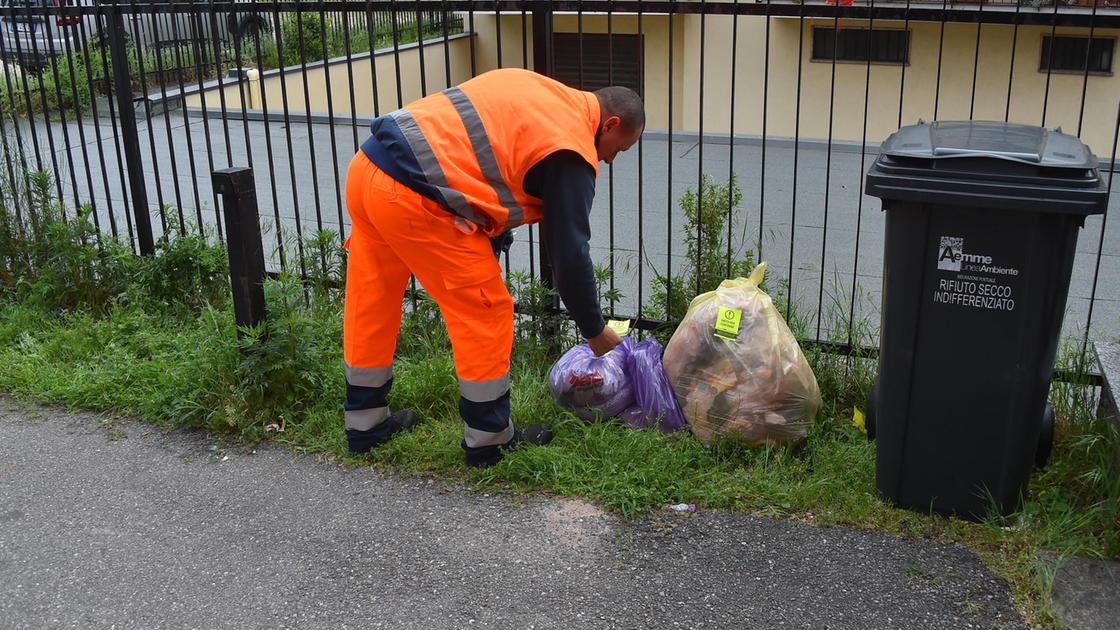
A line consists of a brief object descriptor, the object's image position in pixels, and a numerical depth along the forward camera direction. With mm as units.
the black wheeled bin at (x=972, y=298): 2947
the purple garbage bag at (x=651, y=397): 3885
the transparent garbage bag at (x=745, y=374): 3691
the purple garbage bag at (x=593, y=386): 3918
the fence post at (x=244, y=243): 3983
